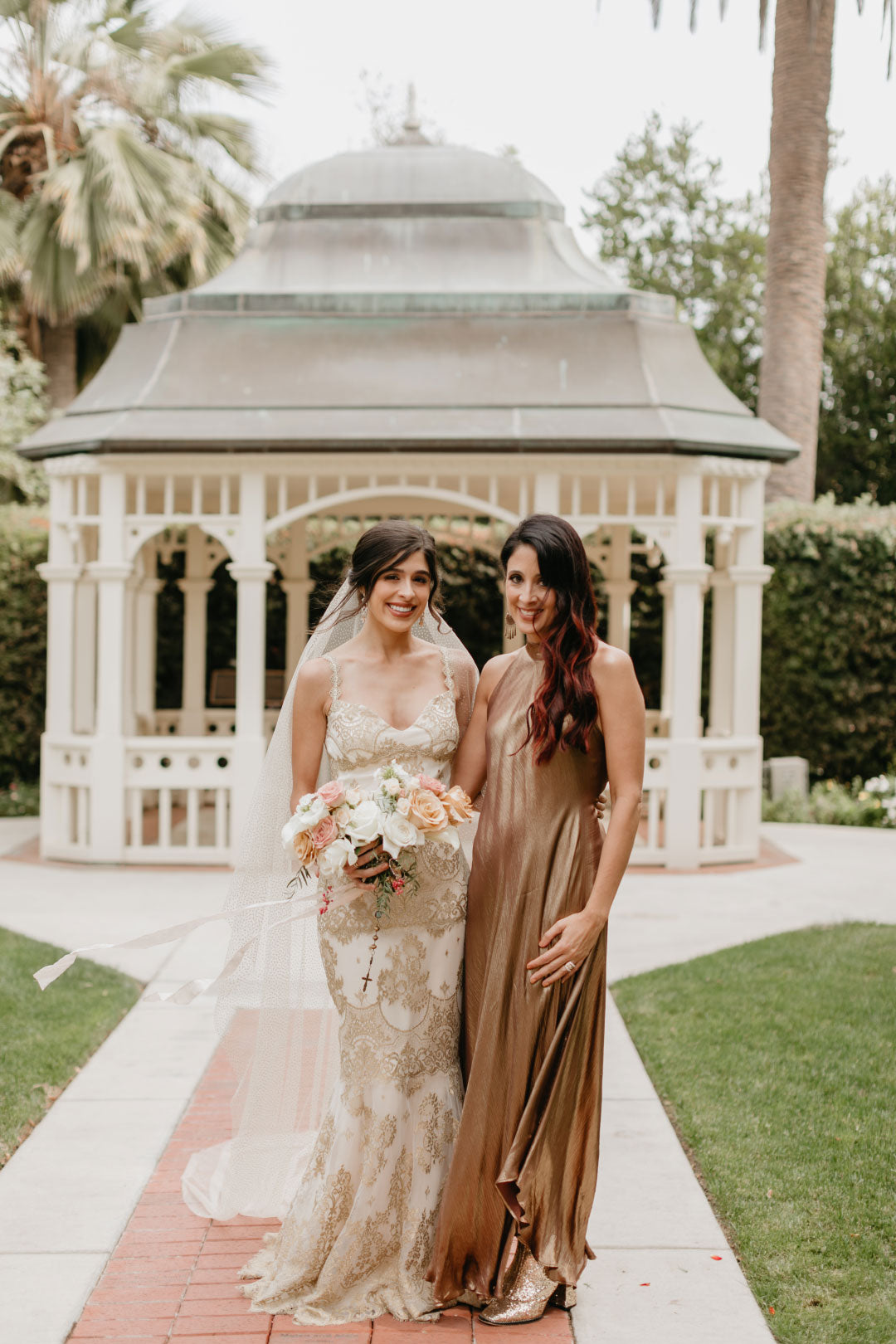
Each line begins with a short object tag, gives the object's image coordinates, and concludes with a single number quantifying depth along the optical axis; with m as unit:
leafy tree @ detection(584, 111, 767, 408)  29.02
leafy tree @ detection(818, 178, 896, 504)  27.47
